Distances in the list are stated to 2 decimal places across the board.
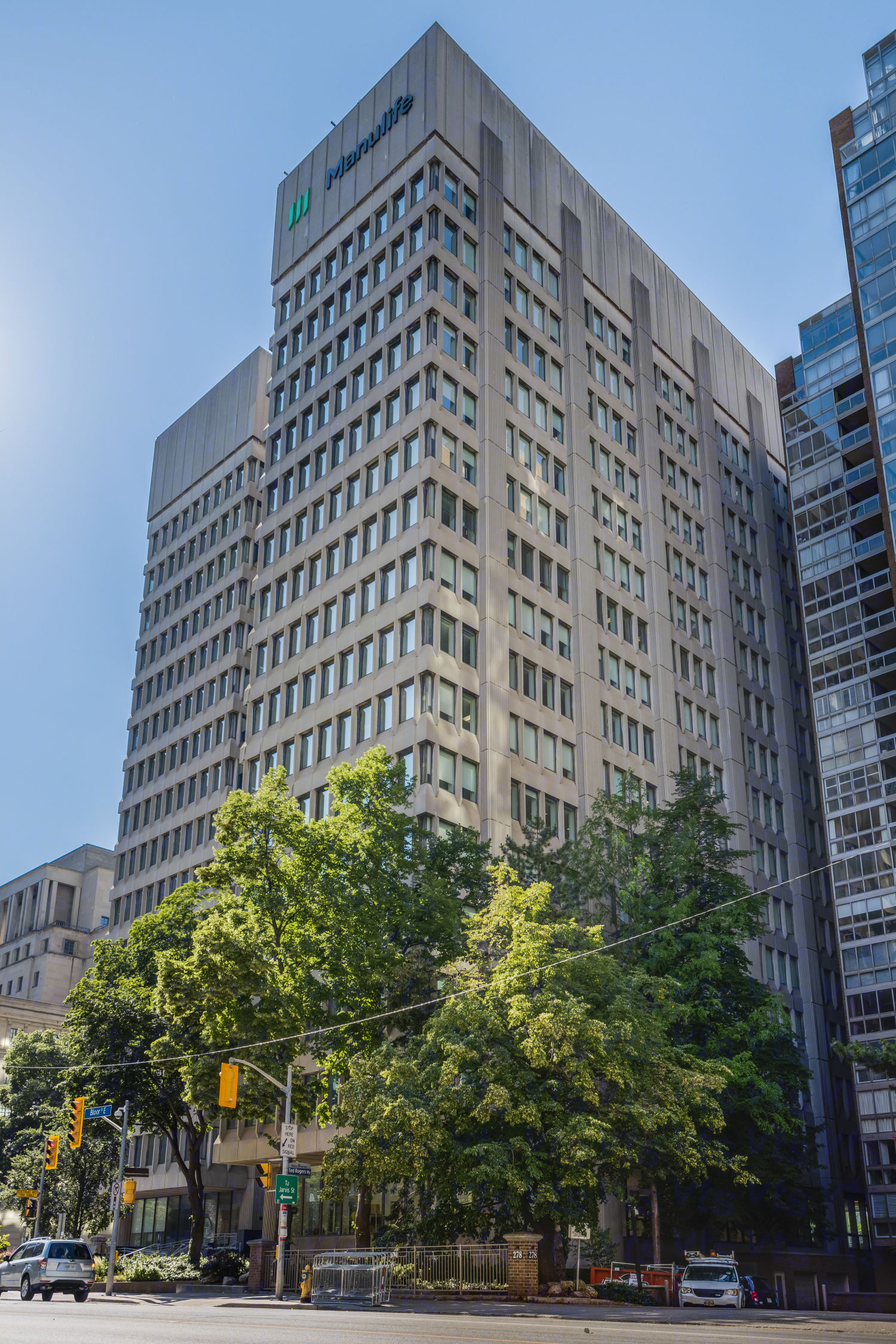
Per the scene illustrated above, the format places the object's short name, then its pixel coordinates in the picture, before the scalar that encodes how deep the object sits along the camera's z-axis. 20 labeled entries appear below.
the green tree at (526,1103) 31.50
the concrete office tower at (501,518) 59.34
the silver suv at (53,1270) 37.31
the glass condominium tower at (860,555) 65.44
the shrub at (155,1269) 42.94
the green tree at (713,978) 43.50
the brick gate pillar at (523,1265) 30.27
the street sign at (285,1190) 34.91
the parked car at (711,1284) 33.31
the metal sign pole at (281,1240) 34.78
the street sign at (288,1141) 36.28
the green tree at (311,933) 39.06
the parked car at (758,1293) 36.69
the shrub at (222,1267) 43.94
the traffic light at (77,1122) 43.66
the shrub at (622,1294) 32.47
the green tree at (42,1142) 64.75
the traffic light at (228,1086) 35.19
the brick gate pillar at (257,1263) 39.00
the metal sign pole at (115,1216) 40.44
